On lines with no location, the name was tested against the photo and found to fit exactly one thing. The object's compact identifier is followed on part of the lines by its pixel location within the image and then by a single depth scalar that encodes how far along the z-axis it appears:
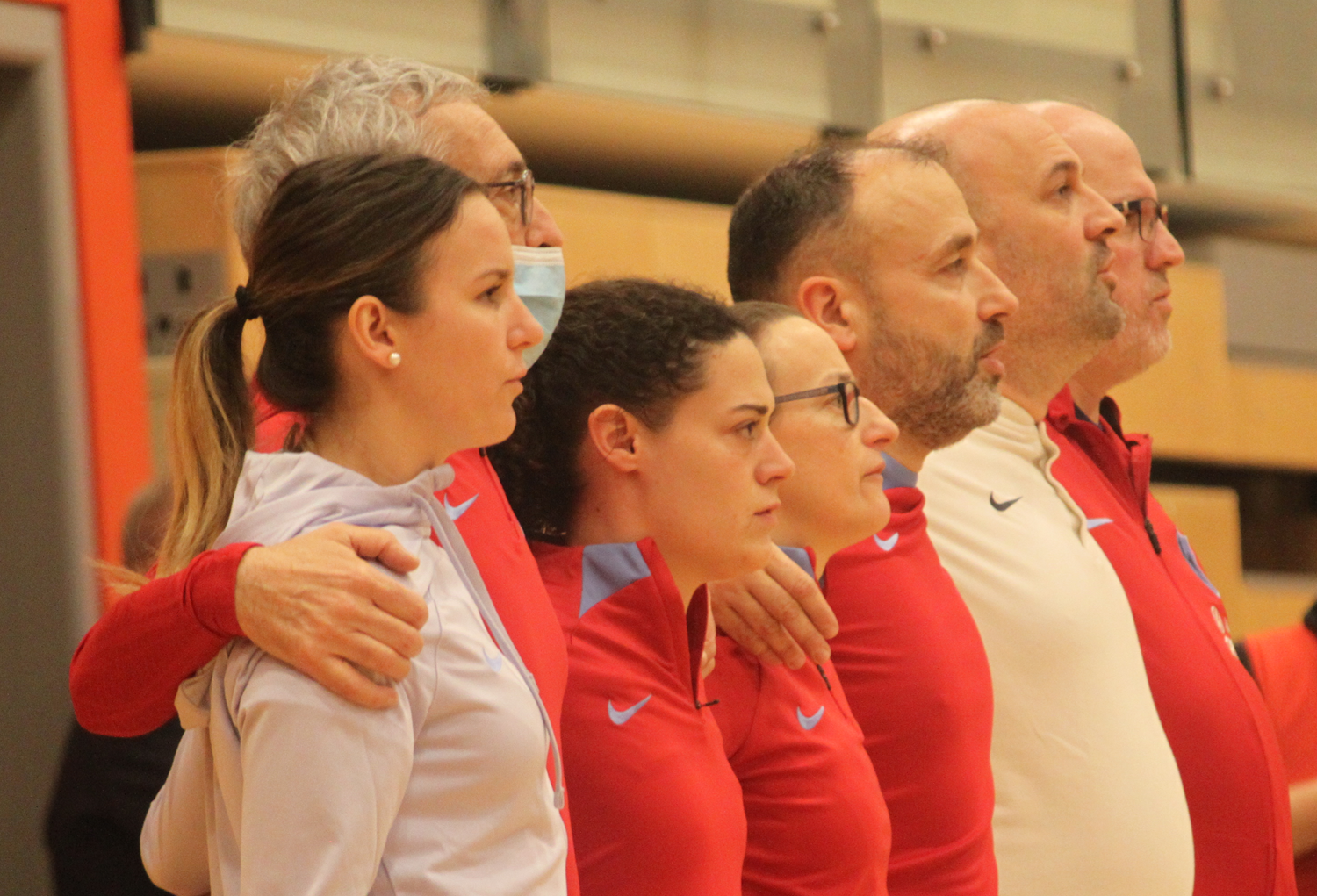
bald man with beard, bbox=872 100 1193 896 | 9.19
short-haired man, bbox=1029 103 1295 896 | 9.44
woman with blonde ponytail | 8.34
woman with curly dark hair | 8.70
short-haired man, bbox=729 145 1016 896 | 9.02
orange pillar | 10.44
